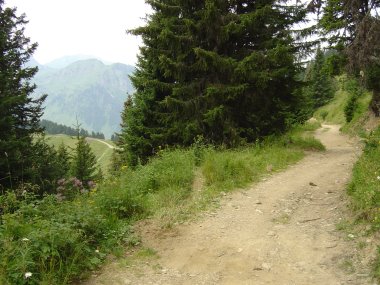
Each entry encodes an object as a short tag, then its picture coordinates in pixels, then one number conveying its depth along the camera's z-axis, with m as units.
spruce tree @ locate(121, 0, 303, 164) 12.44
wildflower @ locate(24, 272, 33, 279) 3.87
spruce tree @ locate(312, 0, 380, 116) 15.32
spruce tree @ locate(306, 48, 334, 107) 49.93
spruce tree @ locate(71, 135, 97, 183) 33.16
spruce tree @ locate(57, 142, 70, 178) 28.81
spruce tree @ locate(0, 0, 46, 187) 16.75
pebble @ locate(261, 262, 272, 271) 4.89
